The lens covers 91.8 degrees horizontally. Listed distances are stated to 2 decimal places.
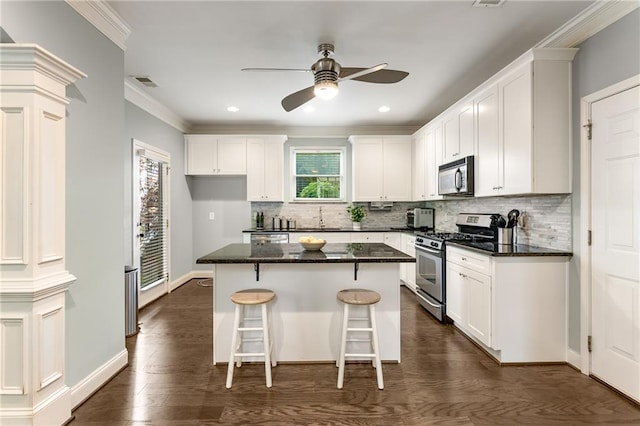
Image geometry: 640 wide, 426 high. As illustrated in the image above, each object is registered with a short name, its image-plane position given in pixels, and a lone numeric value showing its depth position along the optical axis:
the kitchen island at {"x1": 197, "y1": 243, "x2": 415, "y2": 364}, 2.58
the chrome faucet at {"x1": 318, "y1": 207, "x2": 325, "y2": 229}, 5.63
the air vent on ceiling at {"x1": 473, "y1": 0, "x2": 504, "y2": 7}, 2.17
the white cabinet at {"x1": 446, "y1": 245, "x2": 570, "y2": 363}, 2.57
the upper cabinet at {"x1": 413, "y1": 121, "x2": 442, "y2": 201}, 4.36
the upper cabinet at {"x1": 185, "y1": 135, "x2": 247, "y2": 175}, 5.32
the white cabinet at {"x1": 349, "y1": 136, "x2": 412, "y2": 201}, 5.34
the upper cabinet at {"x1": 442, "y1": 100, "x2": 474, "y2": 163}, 3.44
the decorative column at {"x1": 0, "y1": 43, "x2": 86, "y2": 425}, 1.63
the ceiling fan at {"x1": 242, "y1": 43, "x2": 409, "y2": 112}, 2.37
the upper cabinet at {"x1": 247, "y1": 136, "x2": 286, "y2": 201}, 5.32
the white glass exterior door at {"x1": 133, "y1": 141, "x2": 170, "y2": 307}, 3.95
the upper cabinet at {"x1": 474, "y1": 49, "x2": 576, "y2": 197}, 2.53
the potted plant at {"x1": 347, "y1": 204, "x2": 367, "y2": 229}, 5.36
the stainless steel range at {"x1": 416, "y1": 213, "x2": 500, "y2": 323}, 3.48
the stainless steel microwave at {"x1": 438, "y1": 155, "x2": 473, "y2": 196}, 3.40
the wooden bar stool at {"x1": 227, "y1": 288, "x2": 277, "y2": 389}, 2.23
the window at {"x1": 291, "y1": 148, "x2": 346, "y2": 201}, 5.73
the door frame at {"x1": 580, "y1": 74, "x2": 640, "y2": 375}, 2.39
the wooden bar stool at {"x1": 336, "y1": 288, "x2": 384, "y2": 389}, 2.21
